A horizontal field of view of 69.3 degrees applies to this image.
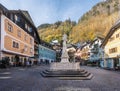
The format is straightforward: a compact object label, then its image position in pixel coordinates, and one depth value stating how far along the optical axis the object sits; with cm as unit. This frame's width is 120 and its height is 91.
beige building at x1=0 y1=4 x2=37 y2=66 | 1341
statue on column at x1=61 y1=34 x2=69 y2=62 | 1090
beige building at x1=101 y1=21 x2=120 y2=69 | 1615
